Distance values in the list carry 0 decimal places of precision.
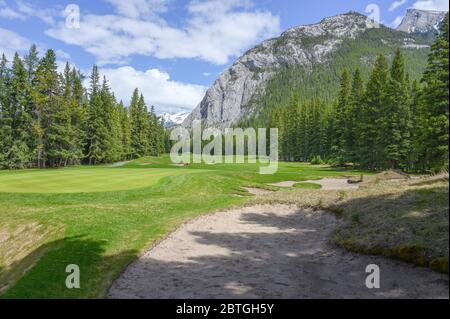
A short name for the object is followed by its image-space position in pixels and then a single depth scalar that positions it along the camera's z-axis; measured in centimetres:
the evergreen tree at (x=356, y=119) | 5516
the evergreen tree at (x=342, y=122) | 6072
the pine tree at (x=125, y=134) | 8450
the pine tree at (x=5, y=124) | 5296
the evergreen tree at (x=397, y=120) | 4878
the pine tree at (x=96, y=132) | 6794
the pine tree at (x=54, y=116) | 5766
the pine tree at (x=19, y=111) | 5397
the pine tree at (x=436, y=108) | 3284
